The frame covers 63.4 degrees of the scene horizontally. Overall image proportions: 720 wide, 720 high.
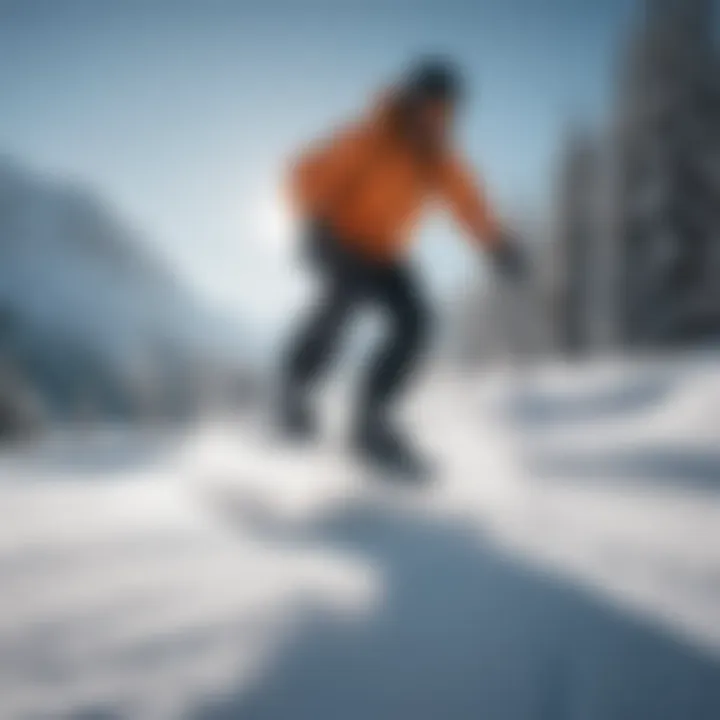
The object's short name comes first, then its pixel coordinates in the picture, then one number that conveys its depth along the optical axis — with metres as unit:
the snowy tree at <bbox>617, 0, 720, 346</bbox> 14.72
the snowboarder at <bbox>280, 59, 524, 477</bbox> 2.66
